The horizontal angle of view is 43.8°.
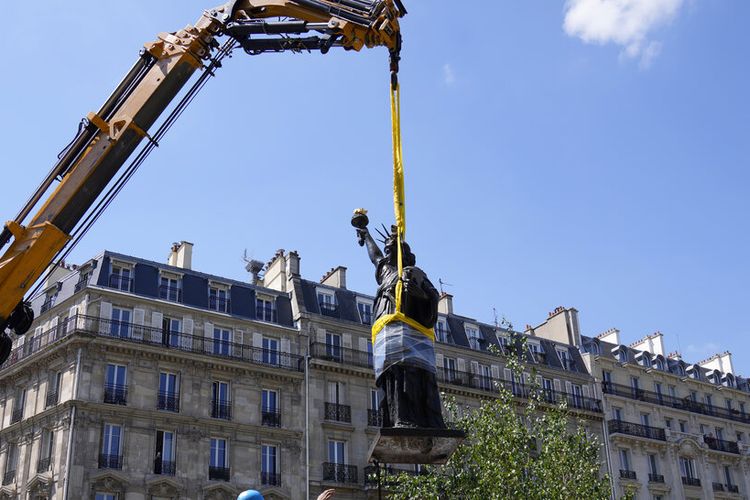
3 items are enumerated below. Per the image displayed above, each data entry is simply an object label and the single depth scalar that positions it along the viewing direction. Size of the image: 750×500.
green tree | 27.31
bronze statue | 9.90
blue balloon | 7.45
